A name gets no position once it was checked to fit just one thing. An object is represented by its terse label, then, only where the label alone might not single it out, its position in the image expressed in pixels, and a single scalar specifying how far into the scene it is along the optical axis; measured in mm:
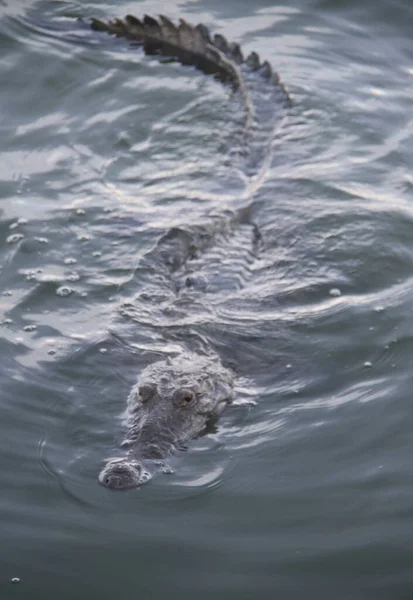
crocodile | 10828
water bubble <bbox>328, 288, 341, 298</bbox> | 14328
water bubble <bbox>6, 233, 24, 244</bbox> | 15141
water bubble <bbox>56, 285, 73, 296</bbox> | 14125
